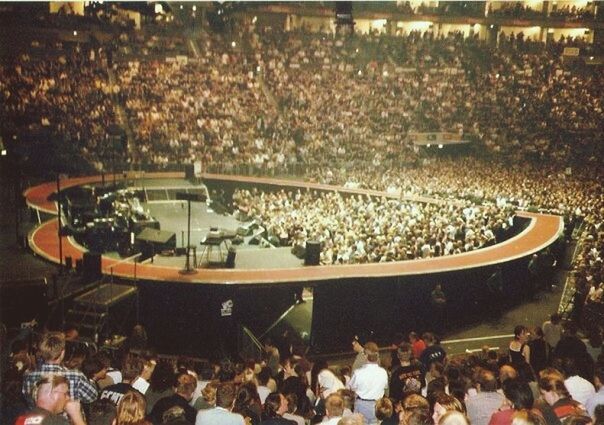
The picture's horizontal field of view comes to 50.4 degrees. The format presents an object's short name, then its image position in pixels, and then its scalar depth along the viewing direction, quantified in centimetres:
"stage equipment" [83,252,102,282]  989
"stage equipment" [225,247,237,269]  1236
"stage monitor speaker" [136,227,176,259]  1211
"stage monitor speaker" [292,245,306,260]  1396
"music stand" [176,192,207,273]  1055
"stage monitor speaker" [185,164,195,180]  2038
